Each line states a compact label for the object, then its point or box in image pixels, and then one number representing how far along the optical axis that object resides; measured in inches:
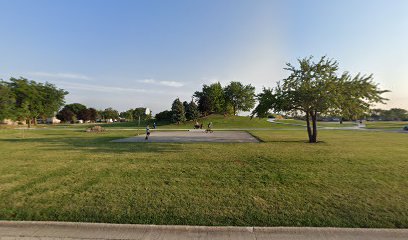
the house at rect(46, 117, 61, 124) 3862.5
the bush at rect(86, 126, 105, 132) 1286.9
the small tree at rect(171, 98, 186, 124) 2069.0
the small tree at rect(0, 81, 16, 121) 1126.5
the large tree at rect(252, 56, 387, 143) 658.2
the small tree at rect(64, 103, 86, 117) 3956.0
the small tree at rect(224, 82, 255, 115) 2738.7
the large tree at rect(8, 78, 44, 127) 1900.8
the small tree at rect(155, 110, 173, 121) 2376.0
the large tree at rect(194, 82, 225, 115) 2445.9
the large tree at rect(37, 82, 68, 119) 2103.8
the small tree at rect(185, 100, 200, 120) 2145.7
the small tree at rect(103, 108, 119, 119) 4485.7
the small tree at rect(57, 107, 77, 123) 3663.4
